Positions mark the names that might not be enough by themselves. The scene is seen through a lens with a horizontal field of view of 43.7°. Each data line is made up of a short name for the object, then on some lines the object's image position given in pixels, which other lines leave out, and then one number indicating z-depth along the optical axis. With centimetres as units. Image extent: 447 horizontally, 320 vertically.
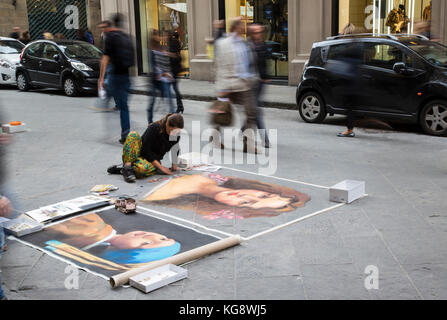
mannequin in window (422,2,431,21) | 1346
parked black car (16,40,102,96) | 1548
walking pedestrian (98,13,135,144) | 859
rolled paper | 408
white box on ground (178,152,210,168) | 755
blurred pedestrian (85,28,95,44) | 2183
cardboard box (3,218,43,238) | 516
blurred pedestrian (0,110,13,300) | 366
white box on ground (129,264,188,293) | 400
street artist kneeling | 698
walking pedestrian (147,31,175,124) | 1033
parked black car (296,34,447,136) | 923
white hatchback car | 1814
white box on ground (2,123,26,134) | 1033
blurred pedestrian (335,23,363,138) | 883
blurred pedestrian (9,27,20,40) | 2139
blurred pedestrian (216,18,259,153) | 813
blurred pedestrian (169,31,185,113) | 1099
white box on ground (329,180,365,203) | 597
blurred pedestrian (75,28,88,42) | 2203
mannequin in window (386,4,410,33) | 1452
